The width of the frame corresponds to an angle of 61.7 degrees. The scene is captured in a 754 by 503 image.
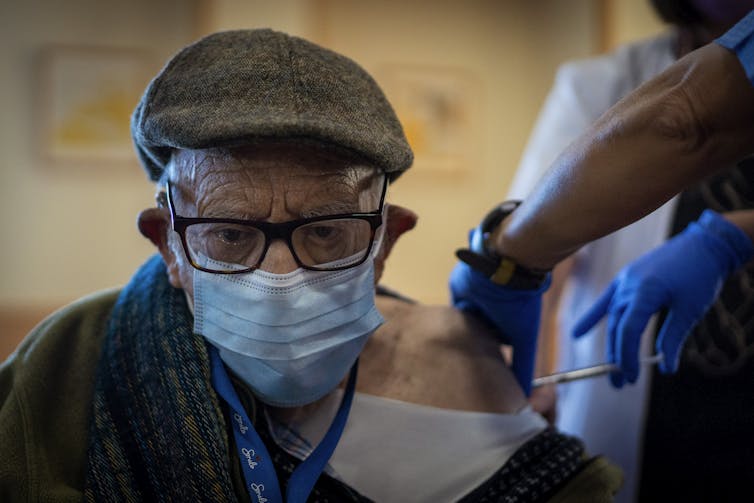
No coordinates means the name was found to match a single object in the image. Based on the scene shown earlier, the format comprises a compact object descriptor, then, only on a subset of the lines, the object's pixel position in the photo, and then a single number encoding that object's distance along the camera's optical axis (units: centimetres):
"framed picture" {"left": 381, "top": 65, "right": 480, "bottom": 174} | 369
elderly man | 83
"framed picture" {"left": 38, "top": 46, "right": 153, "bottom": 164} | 340
